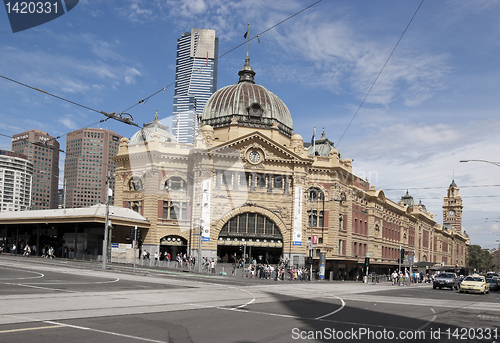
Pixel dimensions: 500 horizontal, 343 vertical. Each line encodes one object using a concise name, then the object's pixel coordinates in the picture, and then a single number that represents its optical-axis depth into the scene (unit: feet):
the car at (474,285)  117.39
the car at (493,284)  161.70
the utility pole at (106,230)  130.52
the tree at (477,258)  590.18
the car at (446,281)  136.46
